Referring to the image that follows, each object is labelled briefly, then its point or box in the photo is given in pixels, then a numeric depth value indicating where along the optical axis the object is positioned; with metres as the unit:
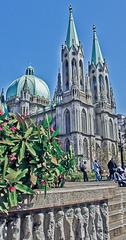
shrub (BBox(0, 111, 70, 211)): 3.20
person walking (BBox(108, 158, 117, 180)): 15.99
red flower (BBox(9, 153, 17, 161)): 3.44
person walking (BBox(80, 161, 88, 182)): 18.98
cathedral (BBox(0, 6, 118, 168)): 56.25
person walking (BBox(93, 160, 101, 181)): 17.92
